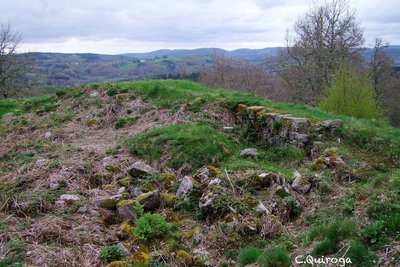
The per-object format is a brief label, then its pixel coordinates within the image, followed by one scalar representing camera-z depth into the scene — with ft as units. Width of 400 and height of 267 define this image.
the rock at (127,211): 20.42
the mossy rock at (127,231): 18.70
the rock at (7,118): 45.33
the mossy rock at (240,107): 35.19
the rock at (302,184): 21.89
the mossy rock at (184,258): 16.29
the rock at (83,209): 21.04
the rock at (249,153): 28.04
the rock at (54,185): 23.41
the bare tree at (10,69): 102.71
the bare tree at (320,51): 90.99
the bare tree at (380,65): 117.50
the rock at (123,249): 17.11
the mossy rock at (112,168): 26.58
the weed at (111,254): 16.67
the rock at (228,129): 32.88
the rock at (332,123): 29.17
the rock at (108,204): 21.79
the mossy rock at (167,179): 24.46
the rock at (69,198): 21.89
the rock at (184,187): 22.43
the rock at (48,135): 36.21
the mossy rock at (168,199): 22.06
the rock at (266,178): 22.38
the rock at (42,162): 26.63
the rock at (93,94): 47.69
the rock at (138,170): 25.71
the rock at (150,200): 21.47
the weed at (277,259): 14.58
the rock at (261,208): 19.44
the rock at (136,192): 23.14
